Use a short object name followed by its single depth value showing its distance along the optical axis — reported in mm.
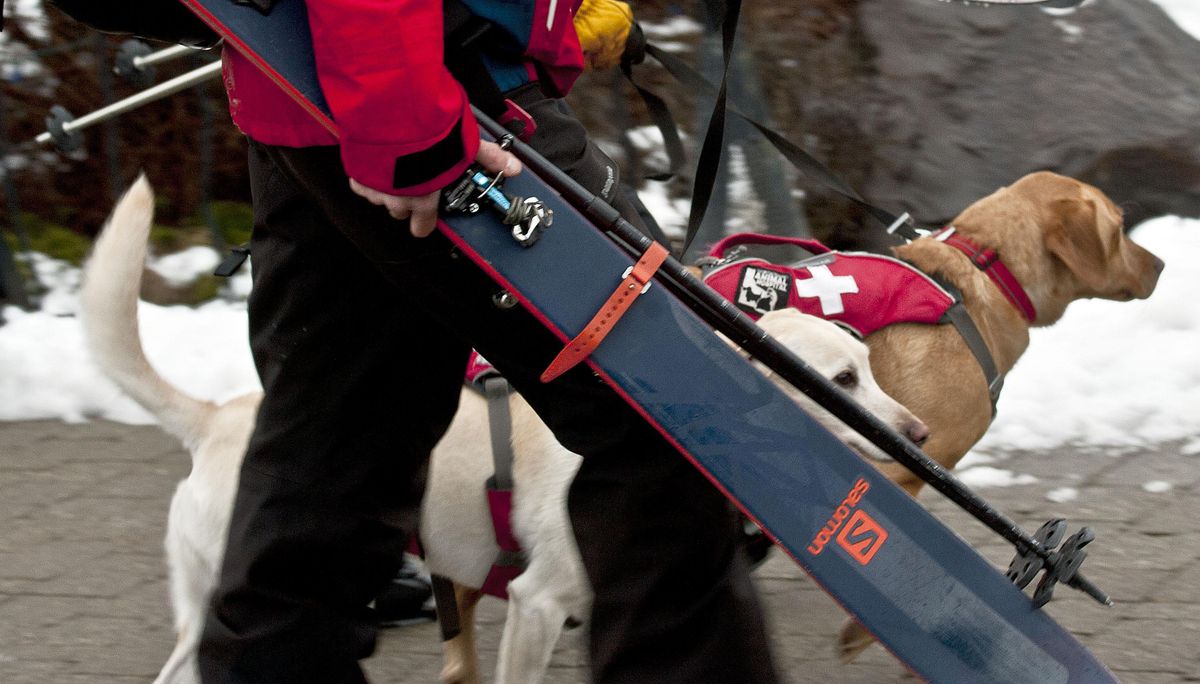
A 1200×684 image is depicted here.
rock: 5996
